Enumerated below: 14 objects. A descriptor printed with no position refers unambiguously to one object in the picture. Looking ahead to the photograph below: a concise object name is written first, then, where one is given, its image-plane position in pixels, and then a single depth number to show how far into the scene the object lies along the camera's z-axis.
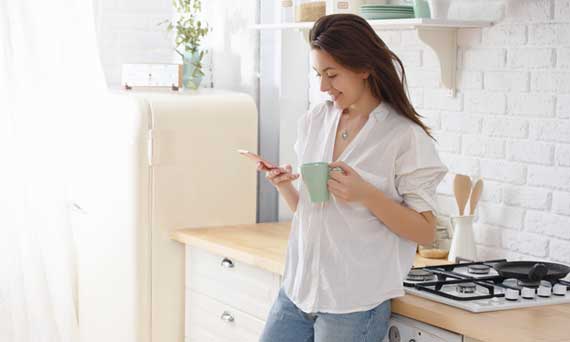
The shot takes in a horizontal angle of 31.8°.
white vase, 3.04
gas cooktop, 2.50
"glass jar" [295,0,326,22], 3.51
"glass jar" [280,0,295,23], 3.92
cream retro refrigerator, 3.53
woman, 2.49
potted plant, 3.97
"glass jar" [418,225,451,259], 3.27
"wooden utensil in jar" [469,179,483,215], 3.15
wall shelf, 3.04
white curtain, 3.69
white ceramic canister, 3.11
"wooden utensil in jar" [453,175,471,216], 3.17
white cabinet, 3.18
